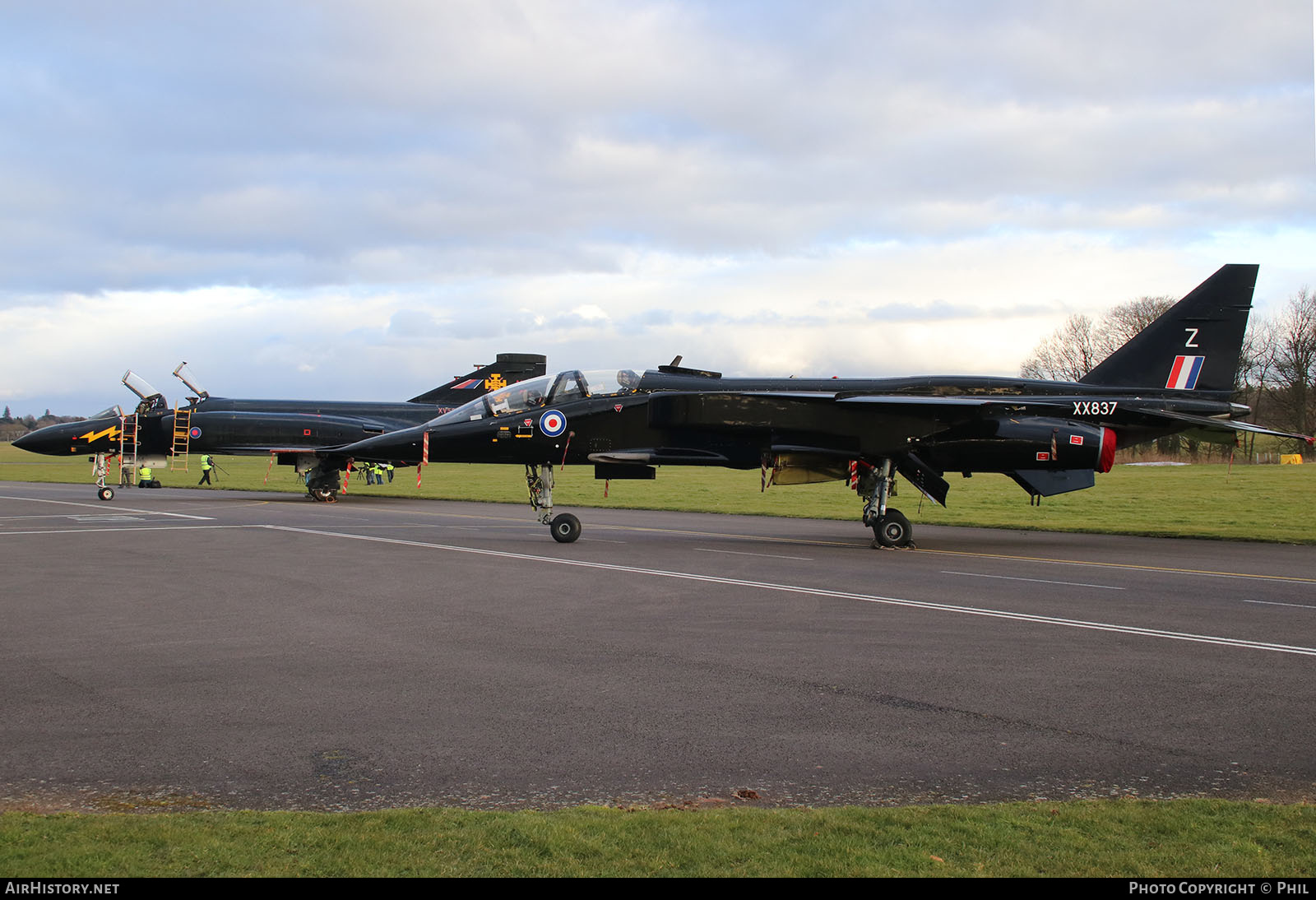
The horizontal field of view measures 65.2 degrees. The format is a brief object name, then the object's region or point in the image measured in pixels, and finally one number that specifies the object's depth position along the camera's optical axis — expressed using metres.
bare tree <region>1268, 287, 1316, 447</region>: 67.69
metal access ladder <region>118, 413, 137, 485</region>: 34.97
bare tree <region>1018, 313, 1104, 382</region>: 78.94
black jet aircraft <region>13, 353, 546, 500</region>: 34.75
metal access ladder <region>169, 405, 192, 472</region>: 34.66
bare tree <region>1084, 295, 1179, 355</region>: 75.19
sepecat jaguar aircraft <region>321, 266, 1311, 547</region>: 18.22
